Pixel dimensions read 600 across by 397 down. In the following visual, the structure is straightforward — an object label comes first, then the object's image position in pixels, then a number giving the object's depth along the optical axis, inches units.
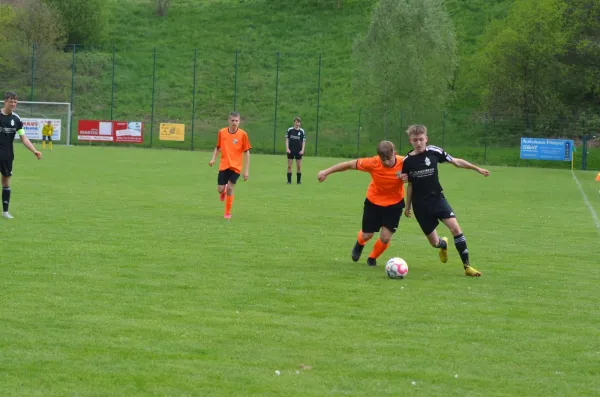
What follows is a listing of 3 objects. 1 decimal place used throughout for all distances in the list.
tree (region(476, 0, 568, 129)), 2315.5
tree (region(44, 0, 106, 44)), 3078.2
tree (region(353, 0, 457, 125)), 2322.8
